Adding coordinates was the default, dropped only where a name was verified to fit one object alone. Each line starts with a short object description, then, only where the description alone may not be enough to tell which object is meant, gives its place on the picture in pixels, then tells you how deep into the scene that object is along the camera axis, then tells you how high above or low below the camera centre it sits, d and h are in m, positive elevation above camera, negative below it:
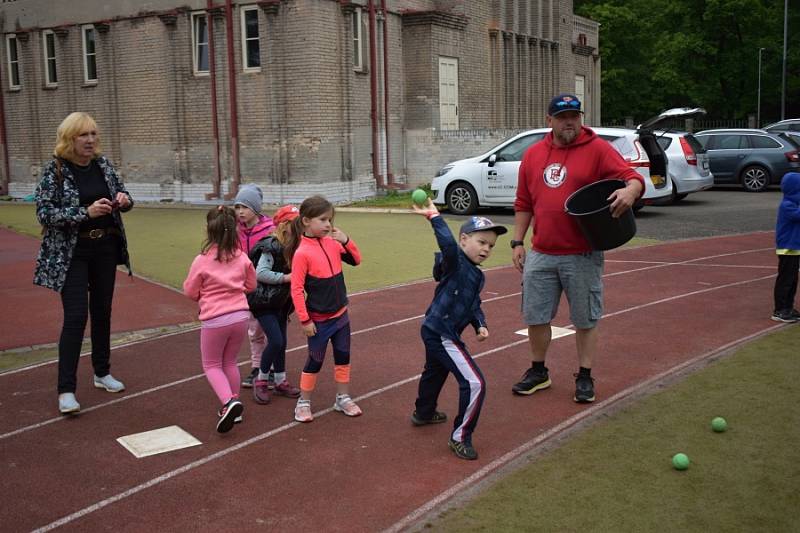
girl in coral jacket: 5.91 -0.93
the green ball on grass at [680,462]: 4.91 -1.79
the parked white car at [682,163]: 19.22 -0.56
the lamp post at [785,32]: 47.09 +5.48
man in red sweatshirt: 5.96 -0.61
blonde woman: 6.23 -0.52
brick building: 21.83 +1.63
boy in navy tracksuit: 5.28 -1.05
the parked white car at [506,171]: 16.88 -0.60
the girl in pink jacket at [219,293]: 5.85 -0.95
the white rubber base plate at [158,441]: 5.55 -1.85
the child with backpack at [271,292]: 6.30 -1.03
